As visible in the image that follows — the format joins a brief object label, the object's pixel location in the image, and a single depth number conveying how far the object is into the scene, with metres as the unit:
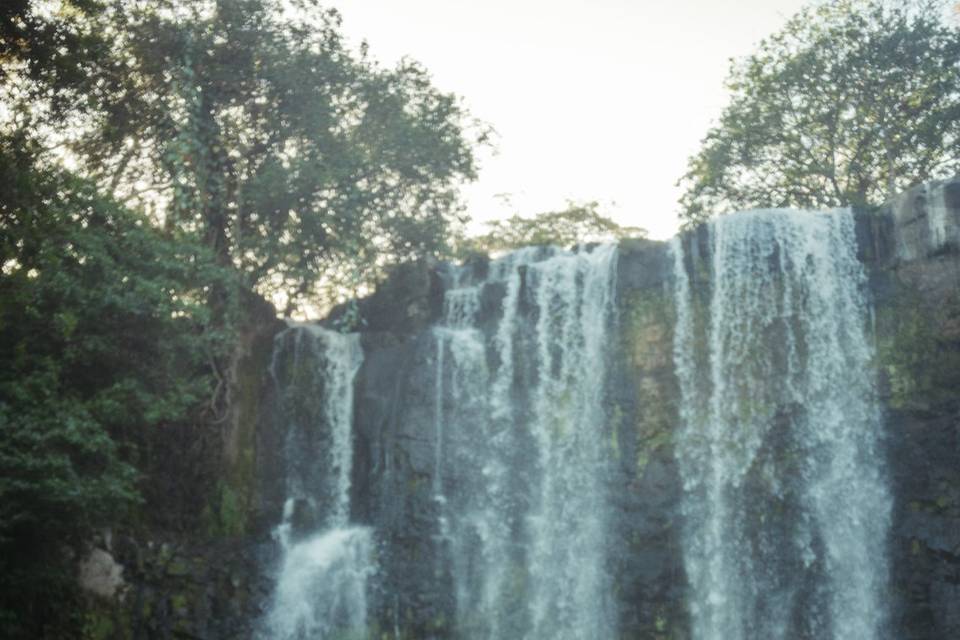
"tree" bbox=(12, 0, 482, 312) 19.61
